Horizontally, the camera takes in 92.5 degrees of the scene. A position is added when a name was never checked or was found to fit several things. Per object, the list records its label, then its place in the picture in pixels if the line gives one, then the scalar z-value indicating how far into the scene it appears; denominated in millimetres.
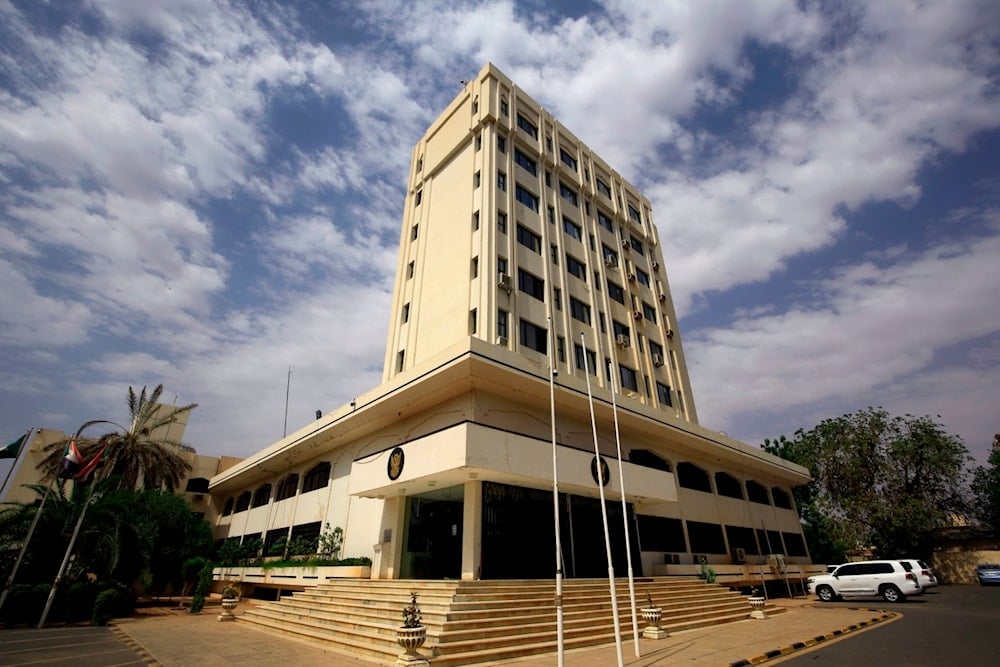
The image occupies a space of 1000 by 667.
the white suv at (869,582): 20422
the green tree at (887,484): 33594
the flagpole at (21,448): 16438
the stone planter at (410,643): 8656
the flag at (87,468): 17562
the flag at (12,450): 16406
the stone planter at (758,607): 16766
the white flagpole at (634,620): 10070
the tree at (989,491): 36375
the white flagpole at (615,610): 7998
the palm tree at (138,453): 29250
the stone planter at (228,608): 17686
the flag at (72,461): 17094
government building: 16562
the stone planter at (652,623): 12461
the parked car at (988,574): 29652
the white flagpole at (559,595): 7661
